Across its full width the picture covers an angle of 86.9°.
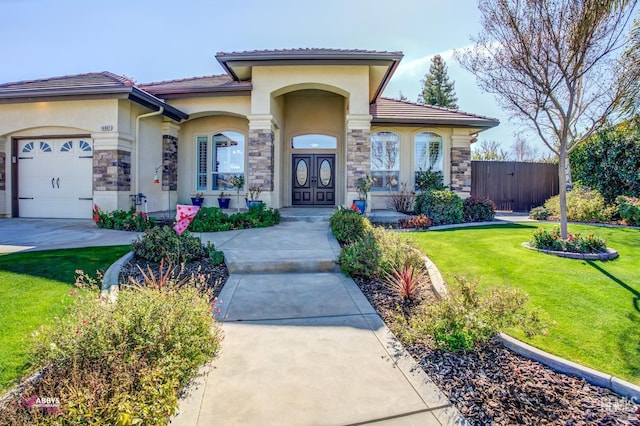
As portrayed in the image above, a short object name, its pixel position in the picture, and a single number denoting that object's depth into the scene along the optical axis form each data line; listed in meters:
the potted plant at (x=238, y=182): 11.28
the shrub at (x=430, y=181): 12.24
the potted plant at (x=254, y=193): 10.50
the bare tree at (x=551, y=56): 5.60
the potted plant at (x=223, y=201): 12.31
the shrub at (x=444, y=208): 10.22
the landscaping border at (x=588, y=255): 5.75
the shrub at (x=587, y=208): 10.43
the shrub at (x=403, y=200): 12.19
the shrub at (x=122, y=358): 1.92
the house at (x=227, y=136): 9.67
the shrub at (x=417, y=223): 9.29
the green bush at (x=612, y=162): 11.01
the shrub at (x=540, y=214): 11.44
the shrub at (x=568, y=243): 6.01
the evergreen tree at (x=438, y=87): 31.14
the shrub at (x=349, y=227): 7.08
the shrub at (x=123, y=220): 8.49
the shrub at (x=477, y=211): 10.84
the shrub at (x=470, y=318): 3.03
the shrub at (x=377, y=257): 5.00
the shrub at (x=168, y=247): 5.52
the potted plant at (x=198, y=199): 12.27
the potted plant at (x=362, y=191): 10.32
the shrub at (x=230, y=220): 8.41
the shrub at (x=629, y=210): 9.58
